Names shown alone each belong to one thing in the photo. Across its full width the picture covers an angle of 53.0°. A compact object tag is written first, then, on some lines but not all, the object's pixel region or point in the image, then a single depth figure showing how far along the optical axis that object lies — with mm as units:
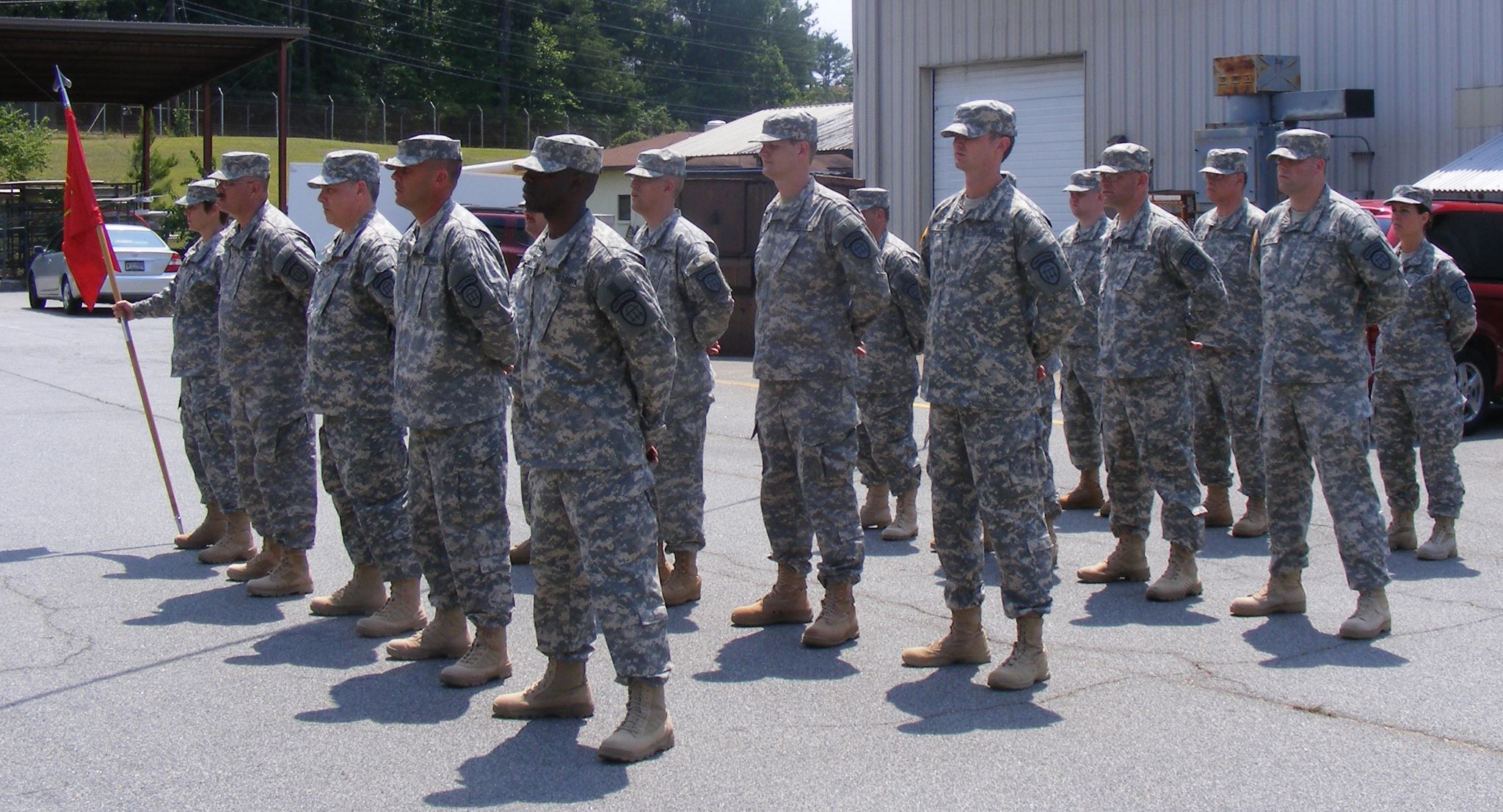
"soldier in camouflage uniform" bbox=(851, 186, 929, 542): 8242
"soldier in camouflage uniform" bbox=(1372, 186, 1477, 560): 8031
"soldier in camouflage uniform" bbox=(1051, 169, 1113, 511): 8562
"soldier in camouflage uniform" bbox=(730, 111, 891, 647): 6262
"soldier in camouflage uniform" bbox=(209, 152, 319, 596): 7031
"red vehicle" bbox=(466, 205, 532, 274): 24512
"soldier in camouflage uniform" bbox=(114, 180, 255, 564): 7930
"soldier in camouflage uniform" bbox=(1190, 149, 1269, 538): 8367
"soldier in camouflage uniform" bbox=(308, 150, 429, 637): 6316
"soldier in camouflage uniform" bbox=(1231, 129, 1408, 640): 6324
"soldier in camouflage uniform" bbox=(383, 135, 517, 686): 5473
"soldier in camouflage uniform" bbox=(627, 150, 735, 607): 6695
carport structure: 21016
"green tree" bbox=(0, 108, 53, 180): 46875
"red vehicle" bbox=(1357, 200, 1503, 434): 12328
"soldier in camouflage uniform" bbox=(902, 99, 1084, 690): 5621
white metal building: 17375
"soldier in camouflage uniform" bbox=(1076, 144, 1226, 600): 7031
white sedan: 25516
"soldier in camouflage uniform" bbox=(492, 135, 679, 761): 4832
